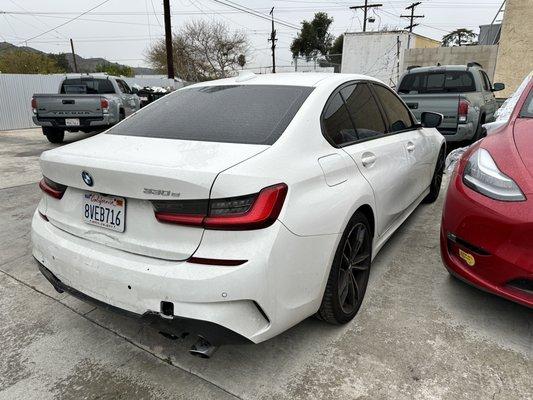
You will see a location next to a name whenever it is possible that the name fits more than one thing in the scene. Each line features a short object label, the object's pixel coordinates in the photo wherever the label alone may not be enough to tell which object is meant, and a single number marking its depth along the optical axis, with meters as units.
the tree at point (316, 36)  53.94
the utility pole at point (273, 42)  44.58
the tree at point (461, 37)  53.92
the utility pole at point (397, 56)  24.45
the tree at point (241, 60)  46.12
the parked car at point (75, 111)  9.25
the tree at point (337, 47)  52.22
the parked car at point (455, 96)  6.70
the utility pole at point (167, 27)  17.50
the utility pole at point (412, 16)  47.96
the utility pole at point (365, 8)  43.12
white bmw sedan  1.74
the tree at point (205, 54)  43.66
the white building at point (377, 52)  24.58
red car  2.25
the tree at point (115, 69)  57.06
